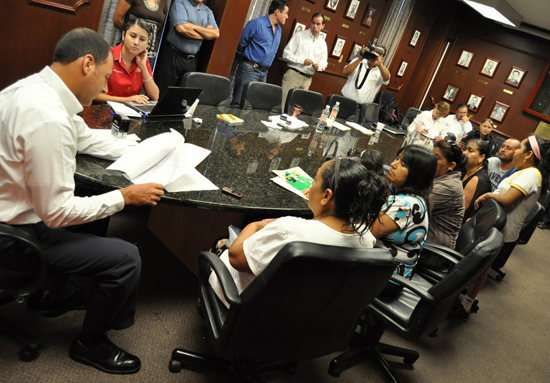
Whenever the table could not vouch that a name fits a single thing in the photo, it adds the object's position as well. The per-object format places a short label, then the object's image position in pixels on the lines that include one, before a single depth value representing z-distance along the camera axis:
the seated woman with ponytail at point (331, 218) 1.40
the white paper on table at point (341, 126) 4.18
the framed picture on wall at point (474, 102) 8.59
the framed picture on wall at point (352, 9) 6.65
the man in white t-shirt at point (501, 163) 3.67
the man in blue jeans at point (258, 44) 4.99
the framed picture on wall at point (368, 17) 6.98
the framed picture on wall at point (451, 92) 8.88
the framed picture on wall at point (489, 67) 8.31
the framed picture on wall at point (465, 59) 8.61
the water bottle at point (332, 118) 4.00
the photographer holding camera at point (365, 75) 5.65
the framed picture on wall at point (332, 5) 6.32
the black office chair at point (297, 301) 1.24
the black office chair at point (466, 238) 2.39
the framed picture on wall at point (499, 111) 8.29
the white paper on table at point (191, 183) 1.84
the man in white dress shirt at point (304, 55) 5.55
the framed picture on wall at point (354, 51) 7.12
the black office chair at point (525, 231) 3.35
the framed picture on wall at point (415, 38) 8.14
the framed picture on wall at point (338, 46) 6.79
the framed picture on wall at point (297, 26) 6.02
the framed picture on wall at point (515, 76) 8.07
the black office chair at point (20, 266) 1.33
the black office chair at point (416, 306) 1.78
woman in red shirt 2.77
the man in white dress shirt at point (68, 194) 1.34
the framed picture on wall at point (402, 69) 8.41
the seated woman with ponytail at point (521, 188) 2.99
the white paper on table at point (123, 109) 2.54
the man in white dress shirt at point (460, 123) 6.02
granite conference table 1.83
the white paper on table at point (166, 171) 1.80
